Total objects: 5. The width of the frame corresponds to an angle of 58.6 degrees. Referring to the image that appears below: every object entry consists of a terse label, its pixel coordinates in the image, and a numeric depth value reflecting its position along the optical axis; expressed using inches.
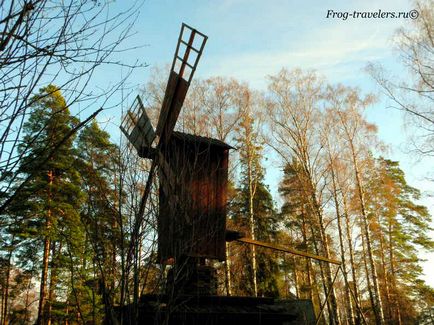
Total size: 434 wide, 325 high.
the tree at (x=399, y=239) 981.8
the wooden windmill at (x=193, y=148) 337.7
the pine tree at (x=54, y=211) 663.1
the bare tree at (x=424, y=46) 478.6
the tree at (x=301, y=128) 685.3
